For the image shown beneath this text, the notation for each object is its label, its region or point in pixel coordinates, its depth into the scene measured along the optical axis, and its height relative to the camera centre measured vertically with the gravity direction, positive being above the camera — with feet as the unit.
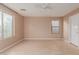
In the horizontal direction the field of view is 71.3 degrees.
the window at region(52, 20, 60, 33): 16.36 +0.54
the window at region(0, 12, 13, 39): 8.72 +0.69
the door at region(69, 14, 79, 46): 10.04 -0.09
